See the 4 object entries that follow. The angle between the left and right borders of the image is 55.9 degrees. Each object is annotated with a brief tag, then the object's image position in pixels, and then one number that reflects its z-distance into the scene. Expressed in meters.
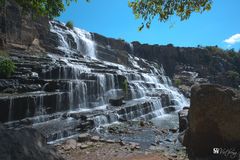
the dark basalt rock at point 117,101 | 18.74
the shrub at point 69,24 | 35.84
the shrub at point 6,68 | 15.25
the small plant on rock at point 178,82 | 43.04
